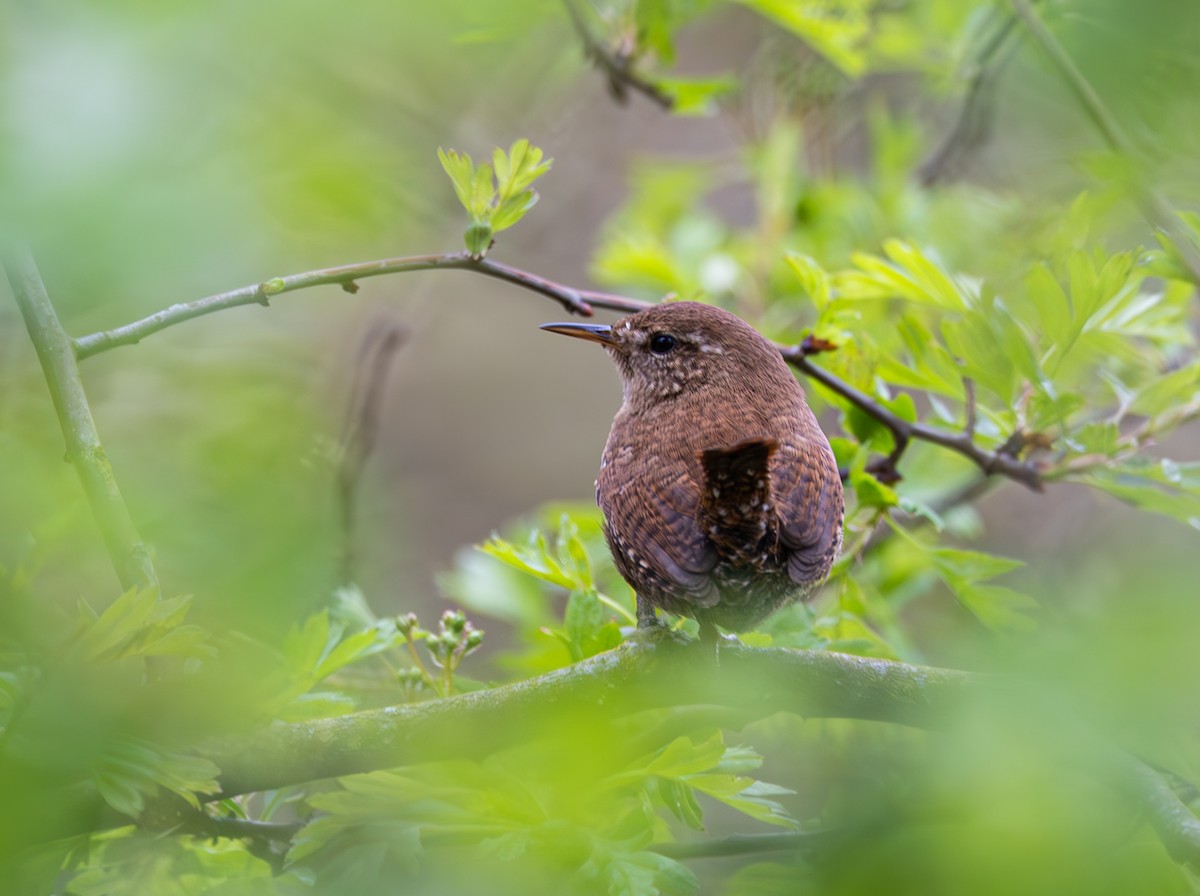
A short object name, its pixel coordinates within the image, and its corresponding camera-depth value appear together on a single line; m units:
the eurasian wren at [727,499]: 3.36
